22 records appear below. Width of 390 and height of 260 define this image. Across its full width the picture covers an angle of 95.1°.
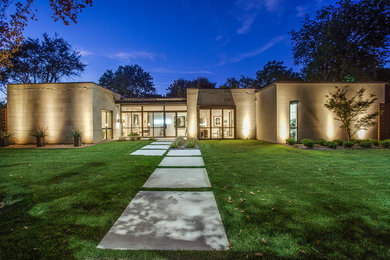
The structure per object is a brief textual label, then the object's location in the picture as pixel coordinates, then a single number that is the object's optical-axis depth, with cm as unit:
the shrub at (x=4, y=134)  961
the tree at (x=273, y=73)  3203
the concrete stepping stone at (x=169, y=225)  177
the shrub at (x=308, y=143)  814
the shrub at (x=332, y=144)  809
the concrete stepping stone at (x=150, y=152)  710
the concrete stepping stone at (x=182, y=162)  528
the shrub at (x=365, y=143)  816
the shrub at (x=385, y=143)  820
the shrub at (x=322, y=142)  860
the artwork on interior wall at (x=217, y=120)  1320
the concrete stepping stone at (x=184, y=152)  715
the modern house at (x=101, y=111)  998
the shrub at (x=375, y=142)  855
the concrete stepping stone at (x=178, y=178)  357
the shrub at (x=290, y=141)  903
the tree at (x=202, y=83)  2667
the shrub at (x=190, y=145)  889
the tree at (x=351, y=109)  921
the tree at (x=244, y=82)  3093
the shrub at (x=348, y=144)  820
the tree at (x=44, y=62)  1895
